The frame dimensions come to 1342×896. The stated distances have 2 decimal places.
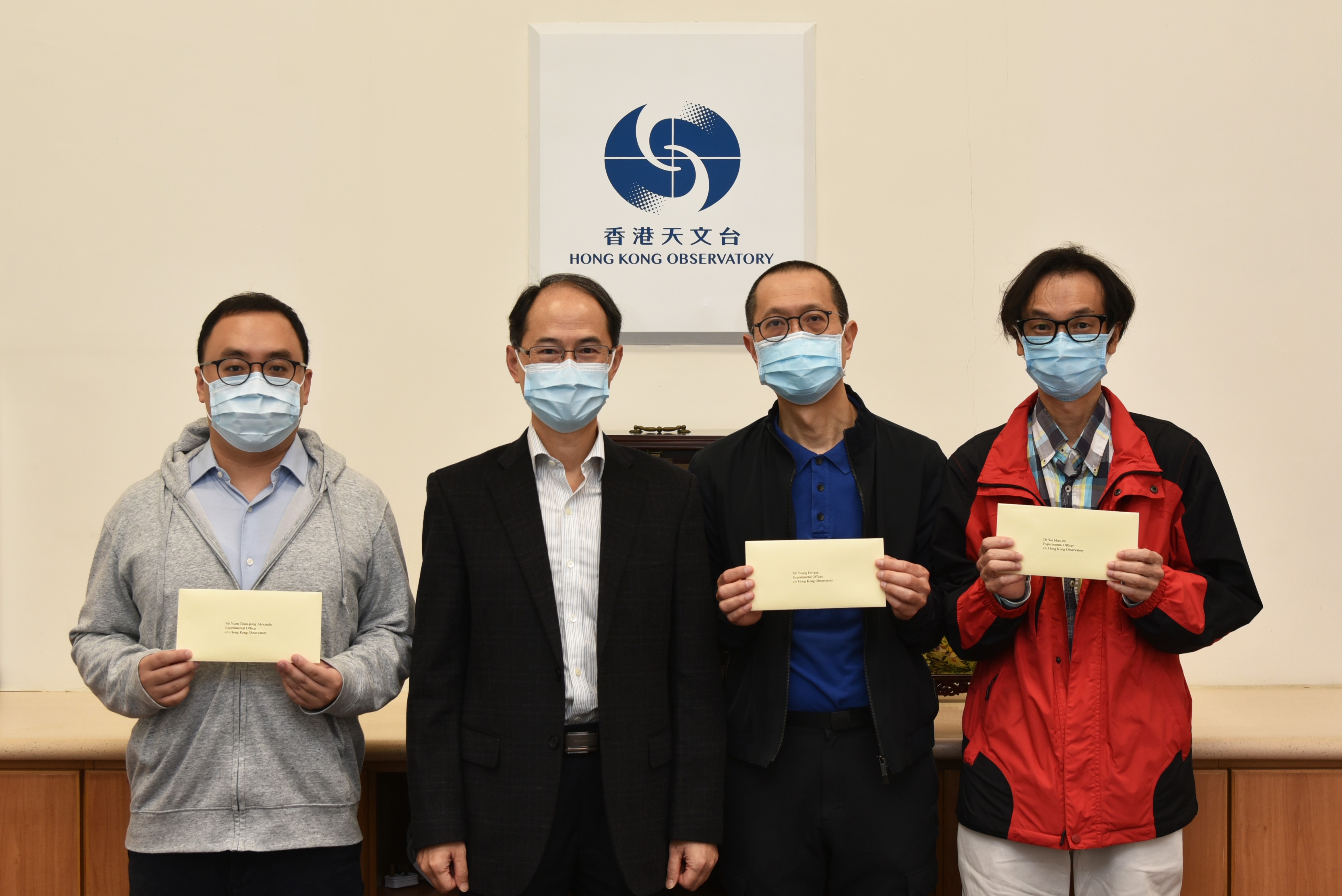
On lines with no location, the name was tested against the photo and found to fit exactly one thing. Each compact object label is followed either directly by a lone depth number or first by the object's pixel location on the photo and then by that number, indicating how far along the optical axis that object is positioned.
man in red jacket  1.83
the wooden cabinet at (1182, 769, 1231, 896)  2.48
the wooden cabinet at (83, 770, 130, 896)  2.50
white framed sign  3.39
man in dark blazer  1.77
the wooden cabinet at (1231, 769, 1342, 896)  2.49
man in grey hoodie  1.81
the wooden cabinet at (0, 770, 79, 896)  2.51
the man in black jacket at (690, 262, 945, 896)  1.88
